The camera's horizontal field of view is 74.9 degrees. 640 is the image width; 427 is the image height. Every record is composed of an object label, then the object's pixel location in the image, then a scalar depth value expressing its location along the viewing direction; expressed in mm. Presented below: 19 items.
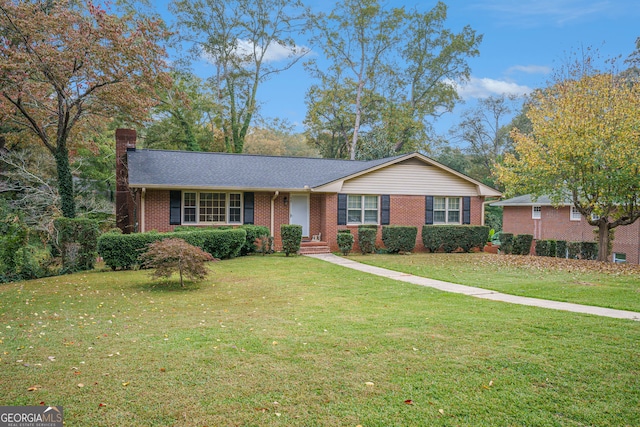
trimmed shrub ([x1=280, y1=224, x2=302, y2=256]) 15625
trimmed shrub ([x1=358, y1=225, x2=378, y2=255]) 17141
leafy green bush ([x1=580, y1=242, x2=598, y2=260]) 16953
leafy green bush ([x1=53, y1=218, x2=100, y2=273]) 11711
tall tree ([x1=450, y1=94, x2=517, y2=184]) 41188
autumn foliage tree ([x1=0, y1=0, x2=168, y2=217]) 13656
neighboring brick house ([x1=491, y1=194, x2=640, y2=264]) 19781
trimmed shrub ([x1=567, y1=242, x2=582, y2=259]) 17198
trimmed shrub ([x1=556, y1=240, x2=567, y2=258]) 18094
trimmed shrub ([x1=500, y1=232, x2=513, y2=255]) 18234
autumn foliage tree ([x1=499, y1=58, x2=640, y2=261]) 13477
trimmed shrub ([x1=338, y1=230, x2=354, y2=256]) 16705
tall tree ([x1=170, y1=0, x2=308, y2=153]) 31188
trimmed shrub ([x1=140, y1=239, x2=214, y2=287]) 9078
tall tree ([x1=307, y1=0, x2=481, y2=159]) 33438
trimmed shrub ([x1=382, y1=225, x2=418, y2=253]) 17594
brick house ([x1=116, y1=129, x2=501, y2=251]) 16266
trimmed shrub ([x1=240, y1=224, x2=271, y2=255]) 15867
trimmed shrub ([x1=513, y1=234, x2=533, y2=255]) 17938
